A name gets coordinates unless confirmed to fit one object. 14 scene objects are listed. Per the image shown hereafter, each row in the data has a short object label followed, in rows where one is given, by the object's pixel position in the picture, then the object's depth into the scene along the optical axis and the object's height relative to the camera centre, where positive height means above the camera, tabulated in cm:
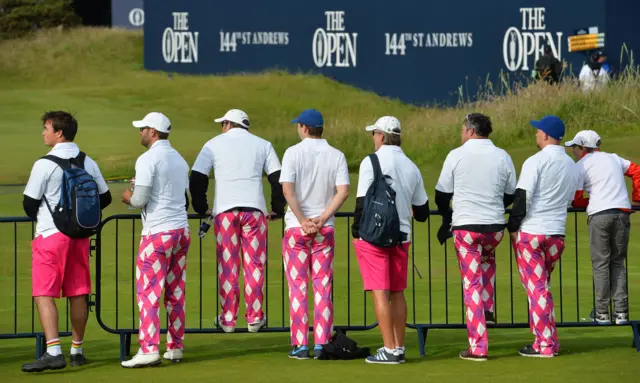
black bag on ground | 1933 -84
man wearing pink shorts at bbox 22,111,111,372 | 1842 -9
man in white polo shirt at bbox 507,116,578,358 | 1928 +5
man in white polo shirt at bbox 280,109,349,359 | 1927 +5
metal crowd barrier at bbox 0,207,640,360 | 2052 -57
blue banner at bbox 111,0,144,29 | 10531 +896
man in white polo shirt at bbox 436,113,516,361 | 1905 +24
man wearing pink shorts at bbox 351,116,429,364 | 1861 -10
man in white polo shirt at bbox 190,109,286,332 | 1995 +20
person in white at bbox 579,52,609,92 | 5406 +370
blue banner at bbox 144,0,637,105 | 7306 +592
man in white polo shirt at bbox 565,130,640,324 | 2120 +17
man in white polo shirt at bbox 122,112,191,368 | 1873 +0
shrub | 11356 +959
